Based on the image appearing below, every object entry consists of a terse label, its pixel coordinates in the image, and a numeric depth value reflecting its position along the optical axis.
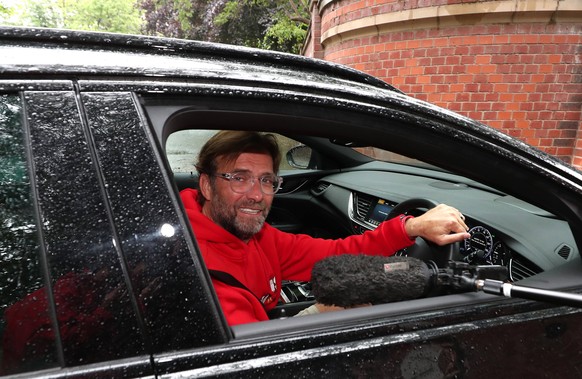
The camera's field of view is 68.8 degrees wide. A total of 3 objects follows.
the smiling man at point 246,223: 1.38
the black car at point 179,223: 0.75
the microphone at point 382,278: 1.13
